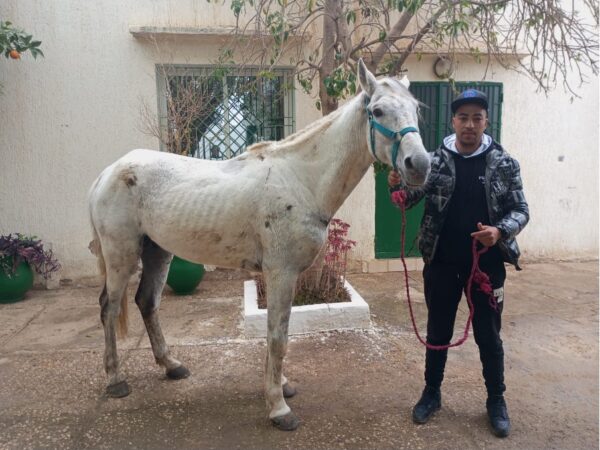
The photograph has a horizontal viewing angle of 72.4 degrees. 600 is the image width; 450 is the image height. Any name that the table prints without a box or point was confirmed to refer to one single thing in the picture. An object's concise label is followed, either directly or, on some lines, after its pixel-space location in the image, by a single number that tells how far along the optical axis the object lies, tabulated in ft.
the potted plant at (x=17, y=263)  15.55
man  7.48
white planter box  12.28
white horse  7.45
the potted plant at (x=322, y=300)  12.43
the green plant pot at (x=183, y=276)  15.94
